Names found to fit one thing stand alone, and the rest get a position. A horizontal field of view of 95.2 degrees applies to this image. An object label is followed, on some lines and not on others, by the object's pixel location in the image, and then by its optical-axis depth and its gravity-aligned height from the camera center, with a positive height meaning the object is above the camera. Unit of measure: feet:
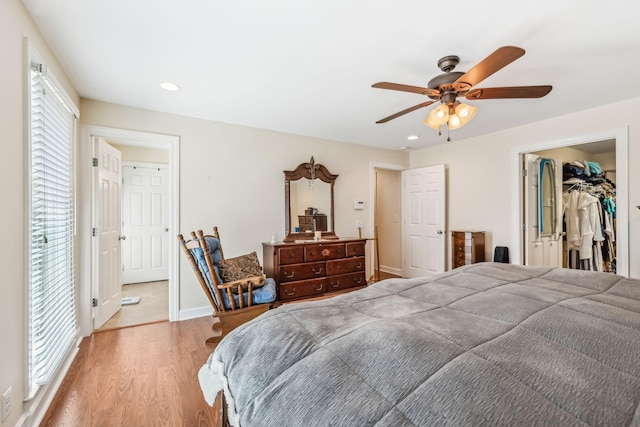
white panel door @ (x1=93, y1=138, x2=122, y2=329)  9.89 -0.64
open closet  12.95 +0.13
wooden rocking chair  8.14 -2.36
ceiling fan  6.17 +2.81
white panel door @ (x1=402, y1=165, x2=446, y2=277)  15.29 -0.39
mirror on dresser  13.17 +0.60
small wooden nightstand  13.37 -1.55
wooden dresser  11.27 -2.16
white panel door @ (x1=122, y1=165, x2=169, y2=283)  16.06 -0.47
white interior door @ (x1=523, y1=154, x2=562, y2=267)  12.62 -0.45
